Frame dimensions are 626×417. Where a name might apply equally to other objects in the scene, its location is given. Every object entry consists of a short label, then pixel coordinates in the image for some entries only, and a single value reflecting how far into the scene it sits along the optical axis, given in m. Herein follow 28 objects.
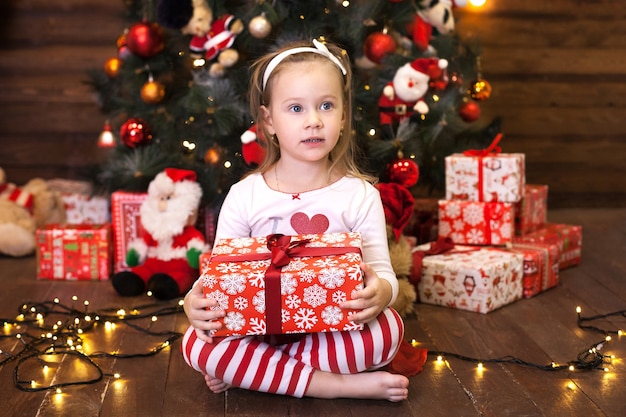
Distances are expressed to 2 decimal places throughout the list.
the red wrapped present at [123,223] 2.71
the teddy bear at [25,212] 2.99
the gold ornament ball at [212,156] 2.60
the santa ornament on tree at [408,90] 2.57
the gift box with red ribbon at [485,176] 2.50
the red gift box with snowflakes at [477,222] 2.53
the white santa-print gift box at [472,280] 2.29
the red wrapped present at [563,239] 2.65
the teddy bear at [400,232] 2.27
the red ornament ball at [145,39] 2.73
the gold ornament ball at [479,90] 3.00
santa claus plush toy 2.57
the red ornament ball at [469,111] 2.96
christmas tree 2.54
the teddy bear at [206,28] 2.59
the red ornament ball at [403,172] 2.45
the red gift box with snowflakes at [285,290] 1.54
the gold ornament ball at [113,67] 2.99
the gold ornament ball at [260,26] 2.48
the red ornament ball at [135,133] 2.74
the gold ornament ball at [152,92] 2.78
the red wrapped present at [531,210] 2.69
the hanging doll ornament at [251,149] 2.38
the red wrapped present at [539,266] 2.44
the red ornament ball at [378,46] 2.60
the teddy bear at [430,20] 2.77
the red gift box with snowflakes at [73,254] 2.69
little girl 1.65
